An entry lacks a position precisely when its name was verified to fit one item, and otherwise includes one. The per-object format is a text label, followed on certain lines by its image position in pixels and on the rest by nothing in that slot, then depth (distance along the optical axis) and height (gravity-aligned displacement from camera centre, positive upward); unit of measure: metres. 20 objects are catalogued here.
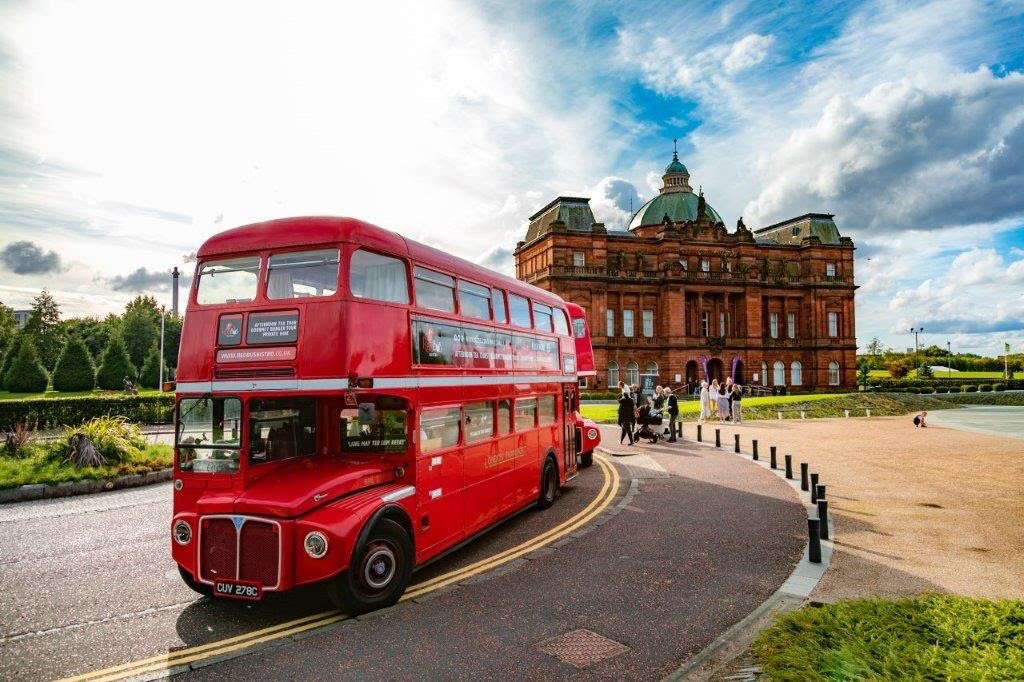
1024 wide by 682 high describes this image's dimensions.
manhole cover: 5.96 -2.81
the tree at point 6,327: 73.46 +6.74
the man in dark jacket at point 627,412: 22.81 -1.44
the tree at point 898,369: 94.00 +0.60
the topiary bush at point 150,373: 55.12 +0.36
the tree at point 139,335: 83.81 +5.93
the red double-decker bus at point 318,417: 6.71 -0.54
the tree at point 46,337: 63.94 +4.77
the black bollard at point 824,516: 9.68 -2.32
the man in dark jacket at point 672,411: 23.70 -1.52
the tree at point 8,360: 44.97 +1.49
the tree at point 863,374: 78.88 -0.14
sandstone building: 60.12 +8.87
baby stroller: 23.89 -1.97
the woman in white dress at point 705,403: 32.93 -1.60
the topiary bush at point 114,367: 47.41 +0.81
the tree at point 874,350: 119.32 +4.65
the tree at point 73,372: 44.06 +0.40
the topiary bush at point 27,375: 43.19 +0.19
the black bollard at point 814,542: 8.56 -2.41
